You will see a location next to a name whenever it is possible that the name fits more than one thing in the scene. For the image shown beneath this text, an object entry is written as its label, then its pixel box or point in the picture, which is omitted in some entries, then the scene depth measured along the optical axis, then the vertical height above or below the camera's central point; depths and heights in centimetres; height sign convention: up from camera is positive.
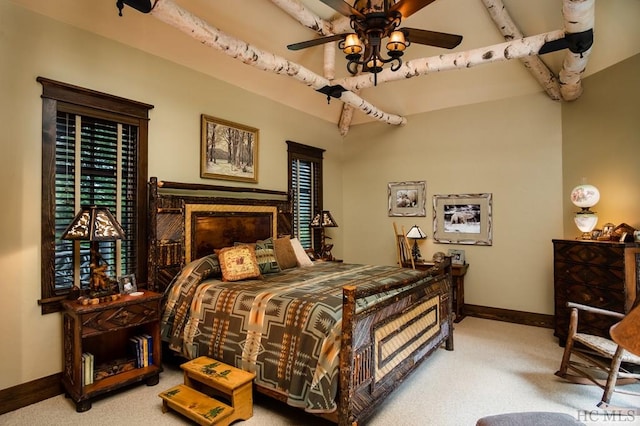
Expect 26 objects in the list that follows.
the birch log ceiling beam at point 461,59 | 333 +165
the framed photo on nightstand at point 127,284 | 311 -63
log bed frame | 221 -78
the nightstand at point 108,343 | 268 -114
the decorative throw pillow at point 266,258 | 378 -48
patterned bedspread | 230 -85
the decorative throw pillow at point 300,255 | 447 -53
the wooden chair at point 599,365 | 263 -126
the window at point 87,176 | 293 +36
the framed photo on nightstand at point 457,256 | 535 -65
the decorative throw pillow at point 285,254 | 417 -48
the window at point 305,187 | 559 +46
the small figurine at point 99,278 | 290 -54
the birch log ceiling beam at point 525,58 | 381 +188
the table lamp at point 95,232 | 272 -13
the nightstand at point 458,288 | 504 -109
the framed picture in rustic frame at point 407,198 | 577 +28
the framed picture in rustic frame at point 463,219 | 522 -7
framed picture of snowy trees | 419 +83
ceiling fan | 247 +139
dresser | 342 -69
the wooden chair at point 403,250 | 550 -58
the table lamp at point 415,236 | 560 -35
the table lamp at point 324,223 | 559 -14
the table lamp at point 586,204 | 398 +12
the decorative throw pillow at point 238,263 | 341 -49
